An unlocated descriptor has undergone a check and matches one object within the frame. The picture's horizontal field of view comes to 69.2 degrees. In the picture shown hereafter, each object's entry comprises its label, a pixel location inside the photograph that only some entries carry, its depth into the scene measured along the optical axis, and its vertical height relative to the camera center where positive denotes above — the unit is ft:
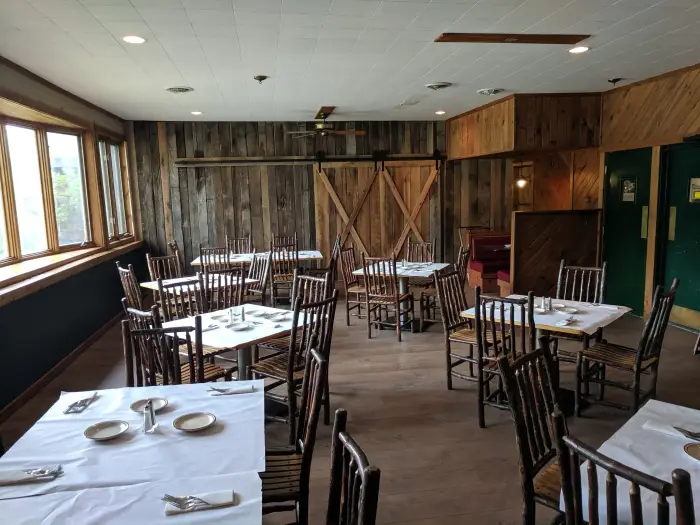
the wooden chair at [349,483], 3.85 -2.34
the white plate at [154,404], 6.73 -2.63
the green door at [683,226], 17.02 -1.10
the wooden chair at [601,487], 3.62 -2.30
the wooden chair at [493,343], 10.59 -3.08
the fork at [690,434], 5.79 -2.75
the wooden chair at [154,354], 8.24 -2.44
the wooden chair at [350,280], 19.62 -3.11
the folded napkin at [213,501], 4.55 -2.69
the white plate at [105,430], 5.97 -2.65
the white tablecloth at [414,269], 18.16 -2.52
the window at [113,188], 22.20 +0.98
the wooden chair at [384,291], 17.50 -3.15
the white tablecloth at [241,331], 10.19 -2.68
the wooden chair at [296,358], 10.36 -3.28
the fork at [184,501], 4.60 -2.69
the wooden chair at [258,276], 18.31 -2.68
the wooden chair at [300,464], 6.32 -3.58
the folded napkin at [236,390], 7.15 -2.60
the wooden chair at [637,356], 10.55 -3.55
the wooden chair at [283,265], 21.74 -2.69
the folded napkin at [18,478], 5.06 -2.67
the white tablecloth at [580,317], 10.87 -2.73
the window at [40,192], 14.96 +0.67
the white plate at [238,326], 11.09 -2.65
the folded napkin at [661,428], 5.93 -2.77
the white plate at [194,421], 6.13 -2.64
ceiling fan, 25.21 +3.66
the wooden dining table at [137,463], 4.58 -2.69
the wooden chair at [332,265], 13.43 -1.86
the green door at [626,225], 19.01 -1.12
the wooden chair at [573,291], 12.61 -2.62
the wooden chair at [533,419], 6.19 -2.82
